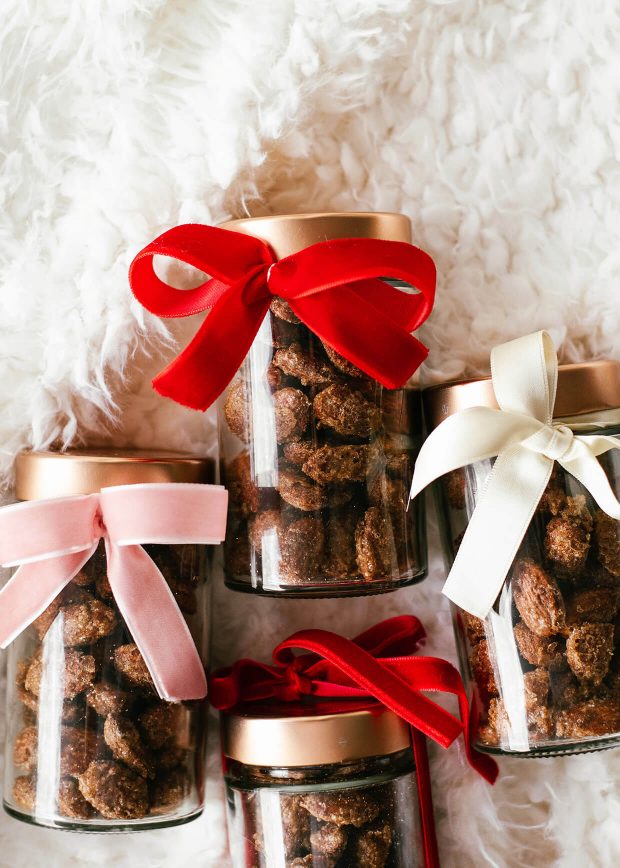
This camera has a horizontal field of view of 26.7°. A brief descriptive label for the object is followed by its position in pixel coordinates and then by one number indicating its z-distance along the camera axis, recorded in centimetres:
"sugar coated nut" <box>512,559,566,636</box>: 45
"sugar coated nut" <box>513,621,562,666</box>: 45
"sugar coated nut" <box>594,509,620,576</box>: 45
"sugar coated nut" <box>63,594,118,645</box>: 46
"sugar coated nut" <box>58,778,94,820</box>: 46
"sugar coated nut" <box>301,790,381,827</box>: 46
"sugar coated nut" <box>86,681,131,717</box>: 46
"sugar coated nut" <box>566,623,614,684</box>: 45
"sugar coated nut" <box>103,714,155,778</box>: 45
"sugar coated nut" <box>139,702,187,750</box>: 46
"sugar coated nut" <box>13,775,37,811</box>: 46
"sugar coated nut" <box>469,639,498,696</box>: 47
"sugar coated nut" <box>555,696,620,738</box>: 45
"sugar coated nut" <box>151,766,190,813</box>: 47
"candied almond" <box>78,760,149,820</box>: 45
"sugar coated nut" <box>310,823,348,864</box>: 45
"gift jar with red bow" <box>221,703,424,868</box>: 46
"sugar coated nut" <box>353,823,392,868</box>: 46
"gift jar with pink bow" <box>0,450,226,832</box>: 45
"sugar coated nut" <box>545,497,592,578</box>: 45
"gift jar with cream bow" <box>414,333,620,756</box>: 45
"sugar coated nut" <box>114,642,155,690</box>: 46
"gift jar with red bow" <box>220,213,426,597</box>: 45
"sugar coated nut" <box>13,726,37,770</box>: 46
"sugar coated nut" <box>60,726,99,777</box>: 45
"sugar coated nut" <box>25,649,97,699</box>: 46
